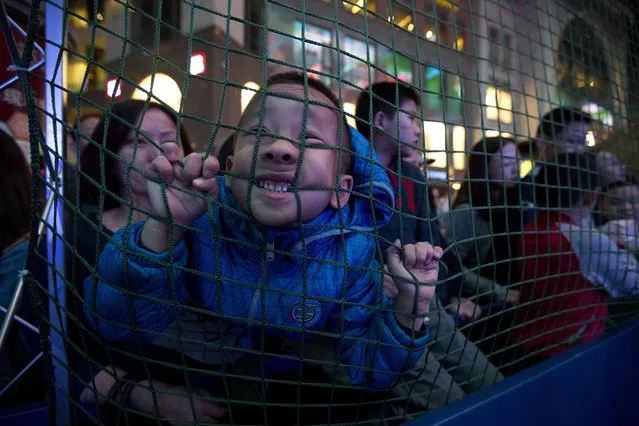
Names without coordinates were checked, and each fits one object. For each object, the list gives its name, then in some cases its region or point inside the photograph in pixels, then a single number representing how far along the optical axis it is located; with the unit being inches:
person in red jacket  50.7
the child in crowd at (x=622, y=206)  57.3
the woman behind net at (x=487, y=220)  62.9
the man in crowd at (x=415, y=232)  39.1
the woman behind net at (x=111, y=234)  29.1
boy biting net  24.0
